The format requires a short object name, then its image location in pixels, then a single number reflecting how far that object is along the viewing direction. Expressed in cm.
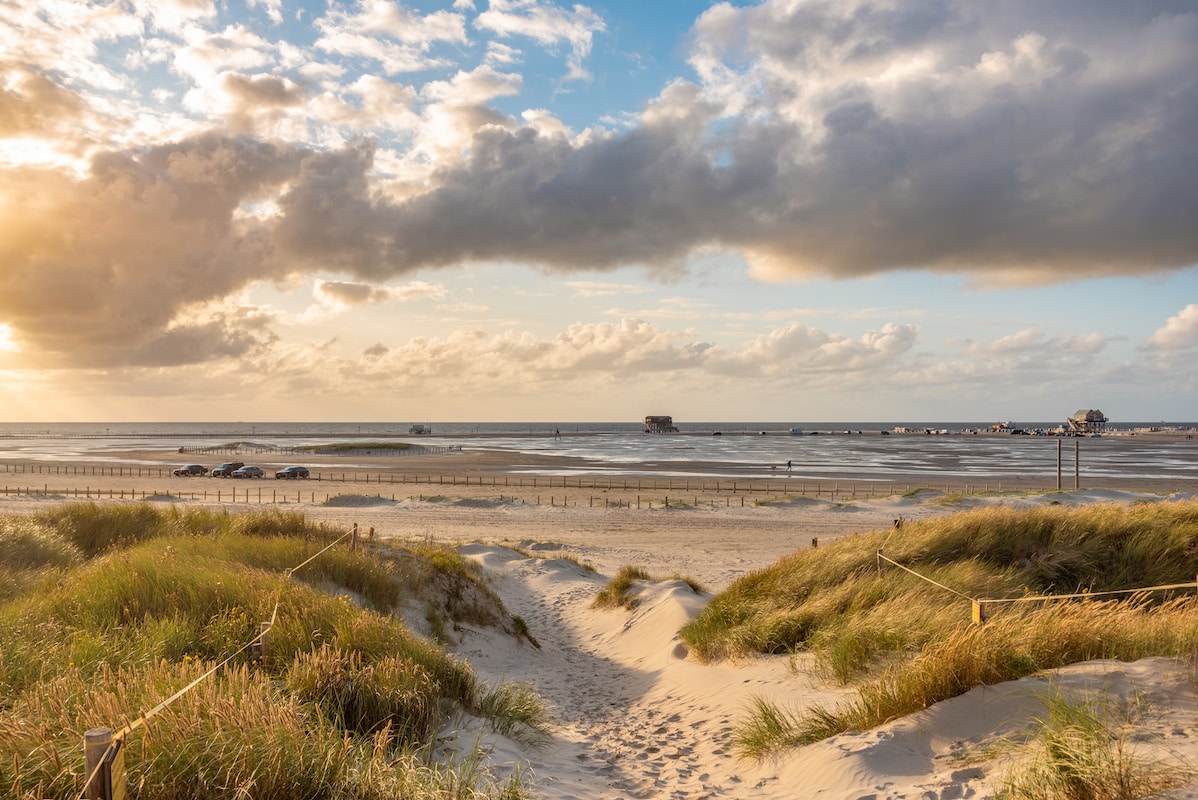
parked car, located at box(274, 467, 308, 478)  6725
